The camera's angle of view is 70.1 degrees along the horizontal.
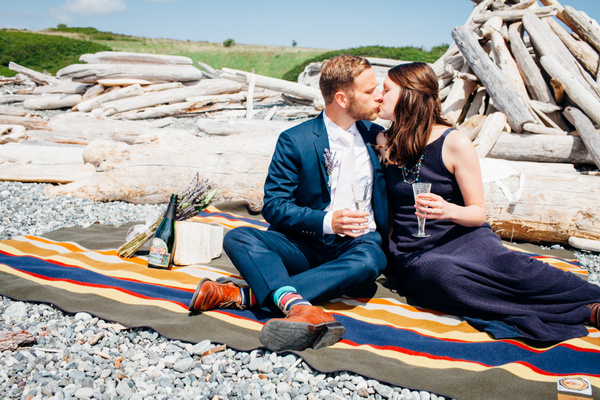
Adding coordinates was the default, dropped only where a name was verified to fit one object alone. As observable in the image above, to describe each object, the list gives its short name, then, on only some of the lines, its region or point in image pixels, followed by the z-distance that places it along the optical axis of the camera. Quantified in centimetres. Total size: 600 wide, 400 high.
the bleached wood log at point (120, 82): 1466
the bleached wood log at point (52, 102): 1499
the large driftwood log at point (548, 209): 507
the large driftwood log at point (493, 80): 705
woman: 303
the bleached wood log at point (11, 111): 1216
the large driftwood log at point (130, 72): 1445
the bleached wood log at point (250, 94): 1286
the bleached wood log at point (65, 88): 1549
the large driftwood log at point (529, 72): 774
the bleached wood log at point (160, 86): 1480
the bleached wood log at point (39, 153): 841
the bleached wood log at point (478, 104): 838
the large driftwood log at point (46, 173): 716
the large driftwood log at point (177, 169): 623
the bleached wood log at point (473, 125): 739
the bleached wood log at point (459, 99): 846
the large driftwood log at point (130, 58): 1539
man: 309
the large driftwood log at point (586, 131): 619
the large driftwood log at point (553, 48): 772
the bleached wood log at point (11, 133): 971
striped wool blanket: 248
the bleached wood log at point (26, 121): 1103
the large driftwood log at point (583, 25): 855
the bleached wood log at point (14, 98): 1603
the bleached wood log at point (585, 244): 496
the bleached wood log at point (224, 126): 965
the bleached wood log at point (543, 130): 688
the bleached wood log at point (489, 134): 683
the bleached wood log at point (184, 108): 1386
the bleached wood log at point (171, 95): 1389
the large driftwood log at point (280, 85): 1325
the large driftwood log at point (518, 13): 879
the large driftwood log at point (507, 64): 786
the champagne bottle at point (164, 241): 408
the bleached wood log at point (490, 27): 857
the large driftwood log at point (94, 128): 1056
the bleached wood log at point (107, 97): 1423
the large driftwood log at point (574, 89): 667
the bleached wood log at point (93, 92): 1492
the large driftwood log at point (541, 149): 662
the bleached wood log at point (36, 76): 1794
